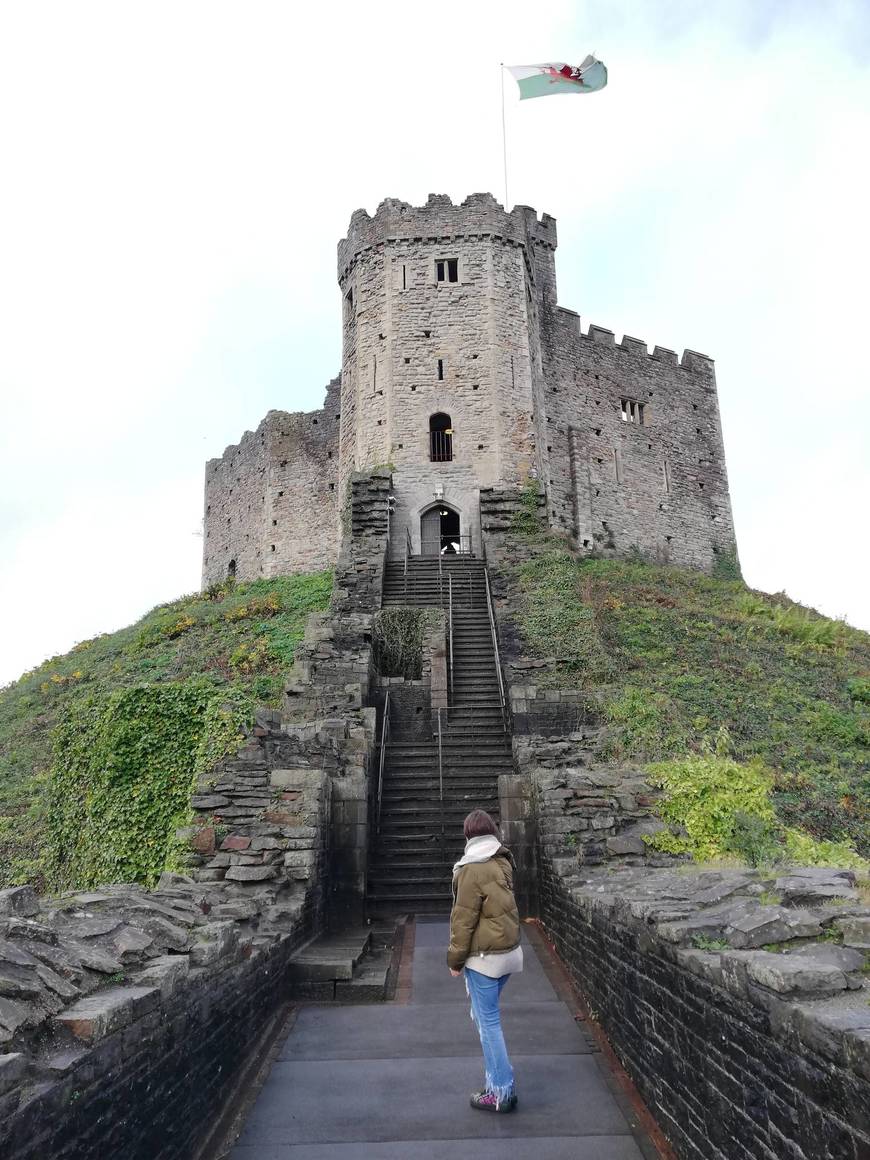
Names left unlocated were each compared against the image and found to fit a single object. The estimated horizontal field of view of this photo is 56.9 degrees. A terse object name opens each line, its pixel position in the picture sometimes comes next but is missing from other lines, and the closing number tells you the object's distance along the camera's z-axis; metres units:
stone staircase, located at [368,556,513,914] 9.68
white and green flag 26.11
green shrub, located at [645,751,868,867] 7.60
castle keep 25.28
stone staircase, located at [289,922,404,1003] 6.37
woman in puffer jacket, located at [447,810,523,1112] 4.39
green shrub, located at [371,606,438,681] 15.76
